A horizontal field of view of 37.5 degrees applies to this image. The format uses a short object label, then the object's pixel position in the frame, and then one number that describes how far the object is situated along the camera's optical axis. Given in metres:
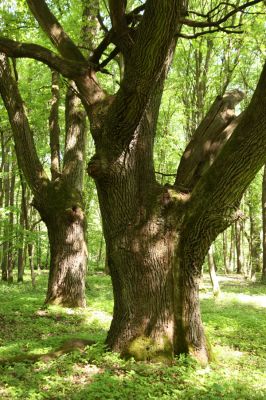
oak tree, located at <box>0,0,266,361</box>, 5.00
